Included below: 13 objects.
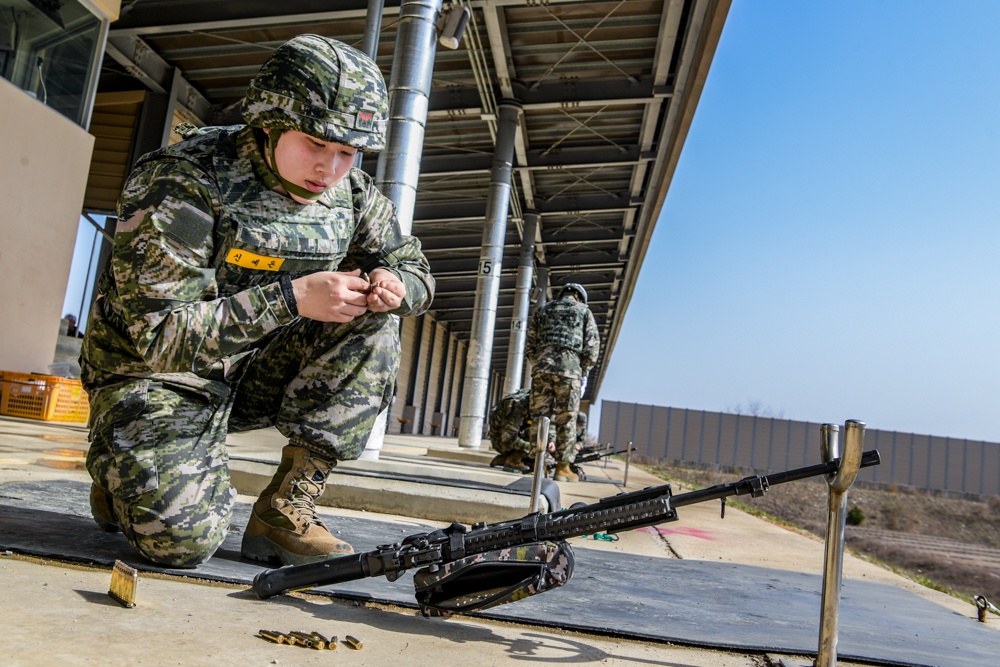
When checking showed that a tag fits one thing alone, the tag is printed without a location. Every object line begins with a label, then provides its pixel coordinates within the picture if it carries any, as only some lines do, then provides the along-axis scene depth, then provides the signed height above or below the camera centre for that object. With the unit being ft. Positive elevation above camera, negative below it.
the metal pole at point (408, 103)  20.80 +9.13
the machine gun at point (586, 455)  29.81 -1.22
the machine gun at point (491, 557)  5.08 -1.04
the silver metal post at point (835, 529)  4.43 -0.47
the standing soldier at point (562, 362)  27.61 +2.45
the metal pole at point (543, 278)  72.74 +14.82
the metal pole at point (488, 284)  42.11 +7.97
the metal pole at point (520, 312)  56.25 +8.65
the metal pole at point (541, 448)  10.08 -0.36
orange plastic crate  26.32 -1.28
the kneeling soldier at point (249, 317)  5.74 +0.60
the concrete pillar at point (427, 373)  95.55 +4.81
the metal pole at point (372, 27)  24.71 +13.13
